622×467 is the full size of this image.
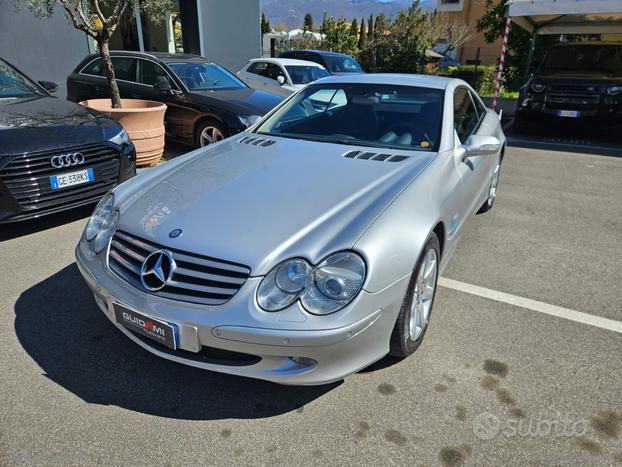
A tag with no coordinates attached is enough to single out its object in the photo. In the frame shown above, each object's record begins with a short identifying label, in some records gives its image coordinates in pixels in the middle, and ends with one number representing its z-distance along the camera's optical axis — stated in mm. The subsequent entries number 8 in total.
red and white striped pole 10158
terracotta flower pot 5727
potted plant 5703
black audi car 3797
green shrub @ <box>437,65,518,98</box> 16239
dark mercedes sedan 6406
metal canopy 9133
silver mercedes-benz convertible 1954
